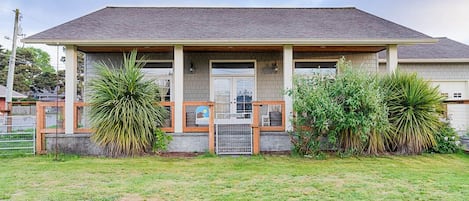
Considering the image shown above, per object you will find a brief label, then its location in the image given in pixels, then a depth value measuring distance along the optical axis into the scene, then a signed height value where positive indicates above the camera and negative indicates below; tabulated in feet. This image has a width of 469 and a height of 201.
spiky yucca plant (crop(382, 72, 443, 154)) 24.03 -0.61
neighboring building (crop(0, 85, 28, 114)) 78.83 +2.74
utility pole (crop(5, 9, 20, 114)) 56.87 +7.41
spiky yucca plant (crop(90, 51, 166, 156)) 23.29 -0.28
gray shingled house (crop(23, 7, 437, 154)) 25.73 +5.22
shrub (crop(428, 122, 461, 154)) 24.75 -2.79
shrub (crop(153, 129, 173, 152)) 24.71 -2.74
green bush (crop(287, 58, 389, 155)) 21.97 -0.49
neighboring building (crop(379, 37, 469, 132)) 36.94 +4.65
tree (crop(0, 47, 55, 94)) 102.58 +12.37
